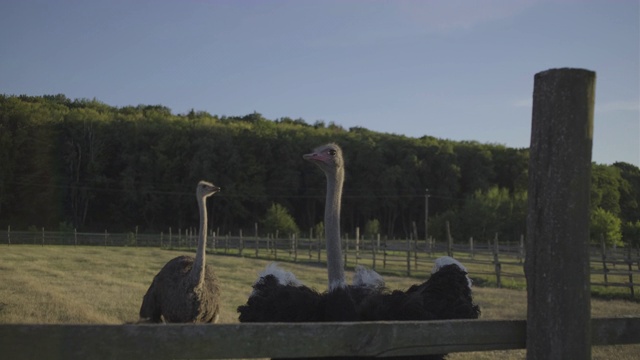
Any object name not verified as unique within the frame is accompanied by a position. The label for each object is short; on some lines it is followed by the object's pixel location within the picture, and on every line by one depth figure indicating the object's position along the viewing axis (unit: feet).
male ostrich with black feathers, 9.98
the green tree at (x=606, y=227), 96.89
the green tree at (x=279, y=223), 127.13
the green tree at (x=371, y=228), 131.46
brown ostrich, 19.84
